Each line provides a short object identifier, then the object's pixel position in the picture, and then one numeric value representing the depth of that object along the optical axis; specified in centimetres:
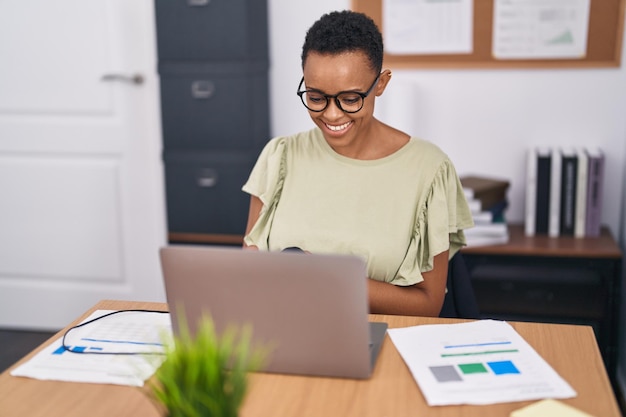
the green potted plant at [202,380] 85
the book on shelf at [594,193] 263
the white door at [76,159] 306
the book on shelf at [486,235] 263
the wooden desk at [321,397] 114
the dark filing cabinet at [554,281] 255
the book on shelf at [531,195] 268
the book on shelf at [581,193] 263
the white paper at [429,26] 281
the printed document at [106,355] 127
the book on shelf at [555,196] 265
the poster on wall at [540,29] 273
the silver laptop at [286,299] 112
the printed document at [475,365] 118
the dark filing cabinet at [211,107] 280
